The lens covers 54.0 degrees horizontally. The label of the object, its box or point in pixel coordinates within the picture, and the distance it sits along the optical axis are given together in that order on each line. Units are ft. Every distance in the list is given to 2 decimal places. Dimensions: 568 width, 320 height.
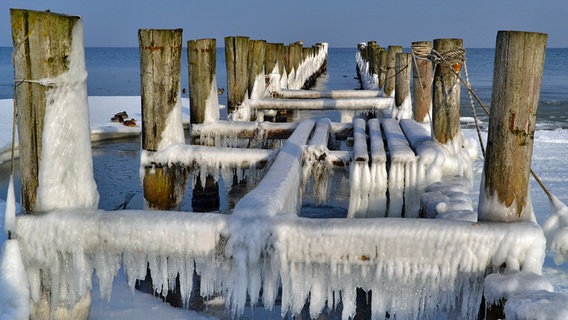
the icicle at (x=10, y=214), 10.53
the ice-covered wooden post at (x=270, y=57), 37.58
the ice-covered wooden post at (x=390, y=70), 32.48
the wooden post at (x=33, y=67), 10.55
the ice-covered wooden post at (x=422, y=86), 19.38
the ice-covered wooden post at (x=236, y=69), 25.71
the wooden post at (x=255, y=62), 29.71
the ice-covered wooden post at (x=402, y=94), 25.73
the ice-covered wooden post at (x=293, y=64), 53.06
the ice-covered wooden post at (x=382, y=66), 37.94
